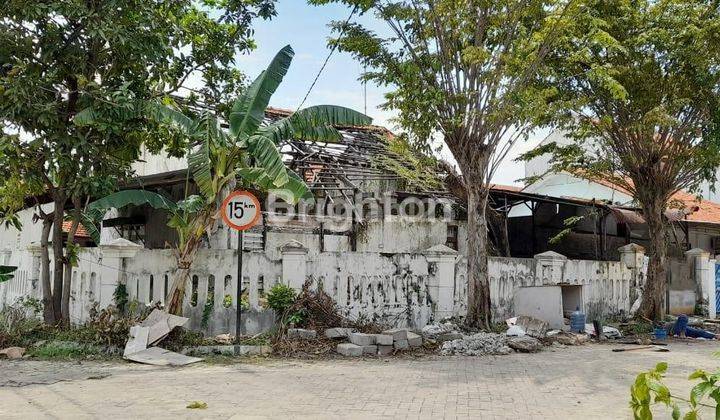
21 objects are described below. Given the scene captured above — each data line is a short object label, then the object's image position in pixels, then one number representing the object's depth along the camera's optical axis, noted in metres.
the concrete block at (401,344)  9.66
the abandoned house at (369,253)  10.04
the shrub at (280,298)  9.79
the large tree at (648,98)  12.70
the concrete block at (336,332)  9.69
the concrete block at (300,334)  9.53
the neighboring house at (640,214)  19.31
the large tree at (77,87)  9.08
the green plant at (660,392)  2.62
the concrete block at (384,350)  9.52
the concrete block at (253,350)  9.17
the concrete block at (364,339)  9.46
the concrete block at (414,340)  9.87
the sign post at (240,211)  9.04
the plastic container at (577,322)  12.10
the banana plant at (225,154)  9.12
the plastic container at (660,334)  12.48
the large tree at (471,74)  10.93
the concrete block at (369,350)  9.45
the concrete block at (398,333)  9.65
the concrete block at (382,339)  9.52
